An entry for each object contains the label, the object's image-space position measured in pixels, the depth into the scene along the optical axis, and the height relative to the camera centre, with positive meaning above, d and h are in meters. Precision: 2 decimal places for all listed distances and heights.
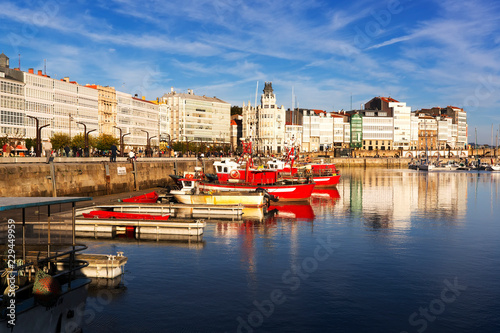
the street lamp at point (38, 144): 49.16 +1.23
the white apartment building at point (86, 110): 128.90 +11.95
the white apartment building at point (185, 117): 191.00 +14.46
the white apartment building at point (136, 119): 151.88 +11.51
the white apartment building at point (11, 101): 95.75 +10.51
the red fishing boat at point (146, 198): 45.09 -3.70
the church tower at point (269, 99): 198.88 +21.37
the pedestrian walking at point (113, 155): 60.27 +0.19
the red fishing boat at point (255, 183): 52.59 -2.84
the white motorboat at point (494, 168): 153.12 -4.07
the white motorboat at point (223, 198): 46.10 -3.70
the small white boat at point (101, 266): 21.57 -4.52
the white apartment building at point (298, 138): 196.36 +6.34
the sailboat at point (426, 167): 149.84 -3.58
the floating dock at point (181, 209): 40.03 -4.15
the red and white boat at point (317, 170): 70.56 -2.32
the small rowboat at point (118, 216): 34.65 -3.96
